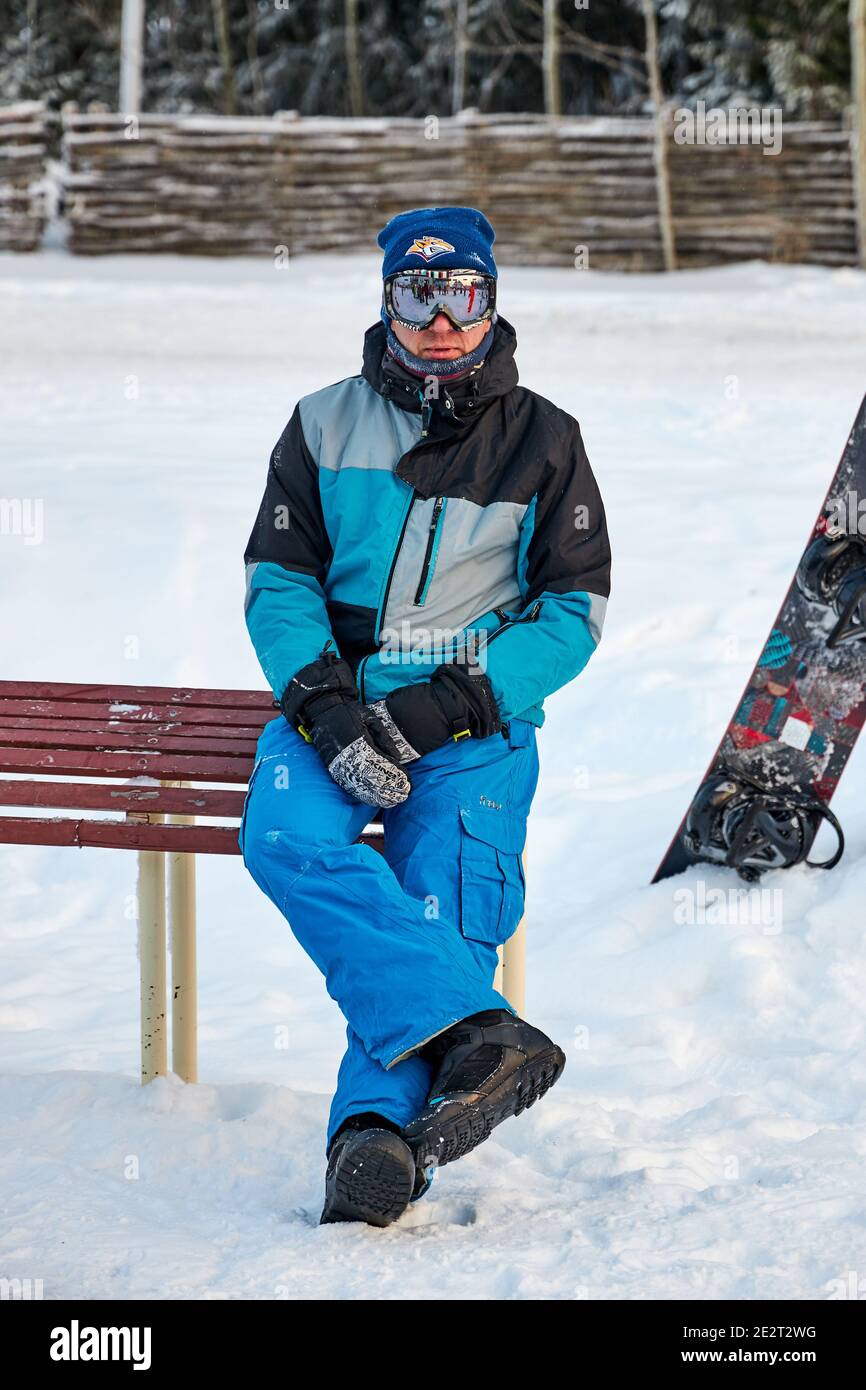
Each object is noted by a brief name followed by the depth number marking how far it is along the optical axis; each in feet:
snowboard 25.18
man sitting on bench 18.16
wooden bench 20.02
